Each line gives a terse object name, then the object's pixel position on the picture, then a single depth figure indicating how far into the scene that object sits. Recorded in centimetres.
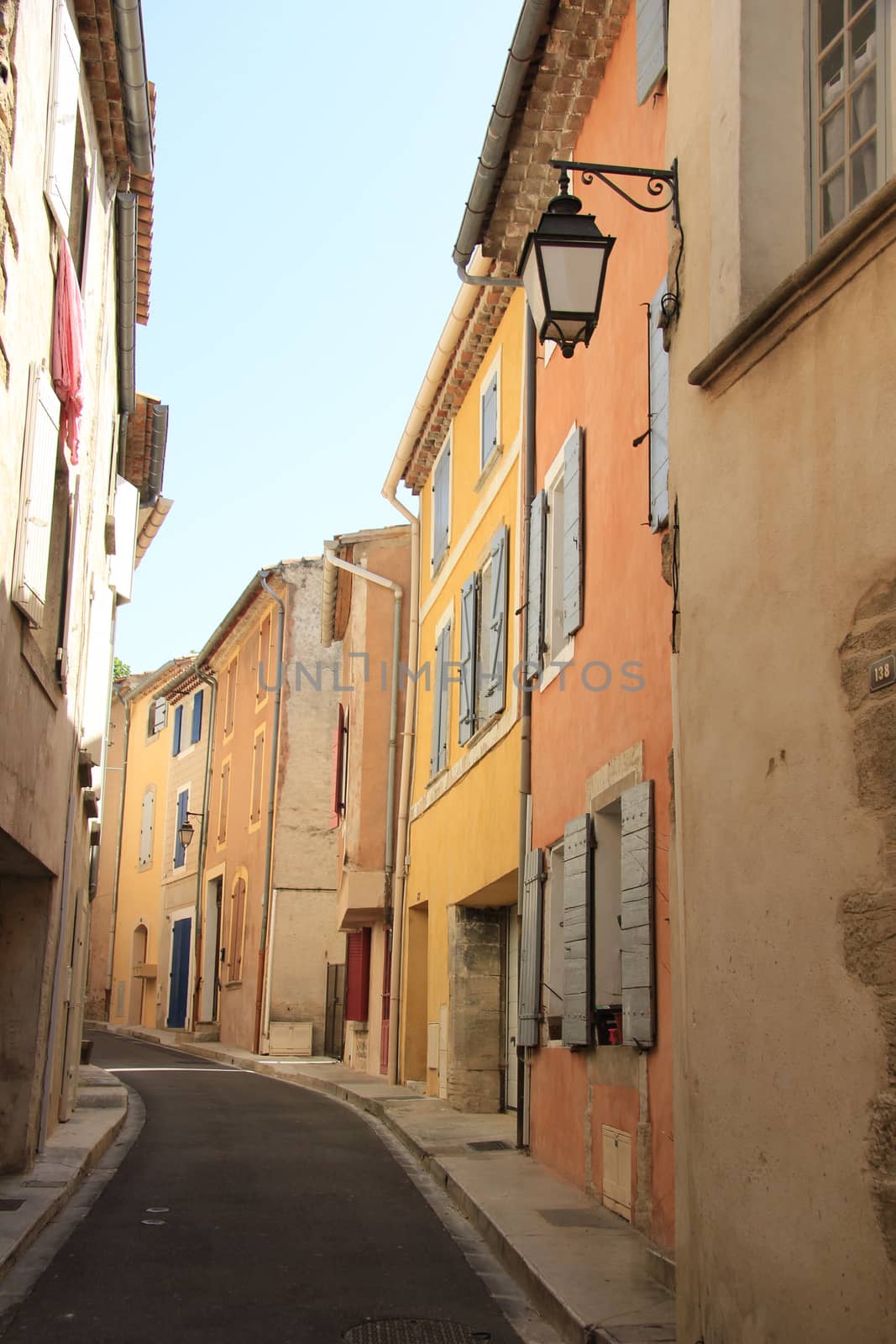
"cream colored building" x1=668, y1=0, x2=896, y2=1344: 384
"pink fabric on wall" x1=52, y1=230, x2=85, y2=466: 841
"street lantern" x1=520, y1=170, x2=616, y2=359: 602
